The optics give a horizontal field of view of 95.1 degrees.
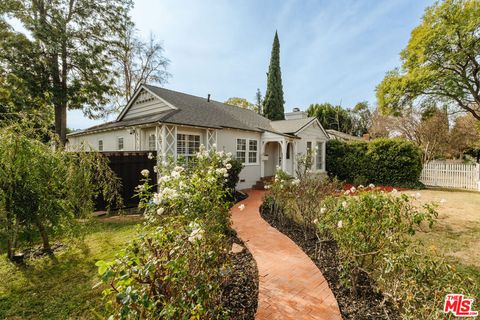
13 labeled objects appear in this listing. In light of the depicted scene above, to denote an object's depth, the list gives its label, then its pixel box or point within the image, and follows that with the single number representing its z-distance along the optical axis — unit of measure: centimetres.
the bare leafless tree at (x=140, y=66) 2183
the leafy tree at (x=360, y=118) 3442
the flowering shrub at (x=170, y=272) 142
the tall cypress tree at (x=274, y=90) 2892
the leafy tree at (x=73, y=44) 1411
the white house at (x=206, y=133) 1001
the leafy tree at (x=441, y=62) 1182
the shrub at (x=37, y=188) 353
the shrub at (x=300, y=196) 533
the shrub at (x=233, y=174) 895
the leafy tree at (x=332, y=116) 3256
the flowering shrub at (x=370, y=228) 301
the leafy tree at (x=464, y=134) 2020
